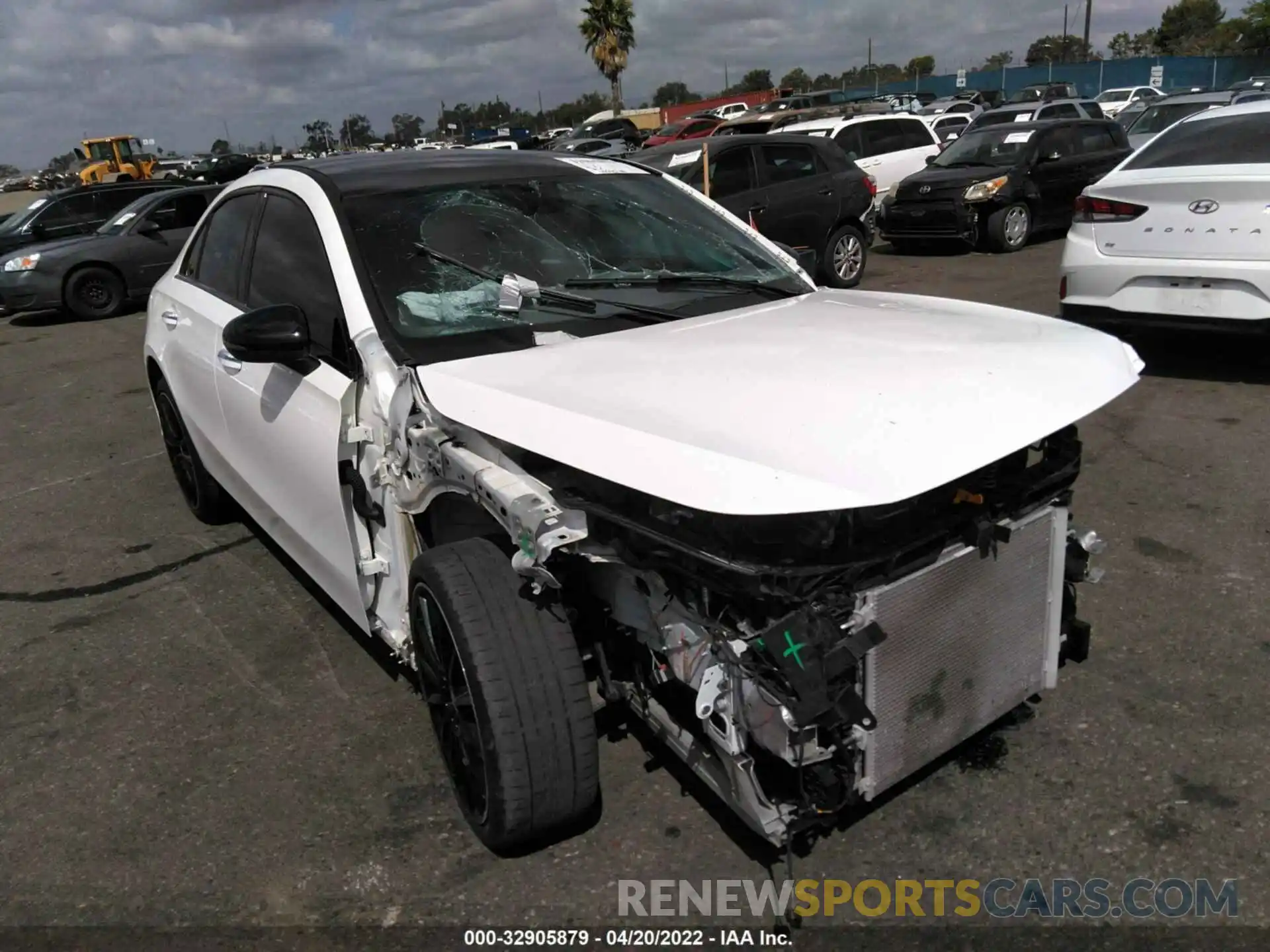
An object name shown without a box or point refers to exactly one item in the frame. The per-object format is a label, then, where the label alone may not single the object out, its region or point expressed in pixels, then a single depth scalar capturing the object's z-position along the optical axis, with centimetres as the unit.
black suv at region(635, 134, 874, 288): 1063
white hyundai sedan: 558
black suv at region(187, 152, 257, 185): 2363
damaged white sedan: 210
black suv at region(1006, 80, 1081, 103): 3102
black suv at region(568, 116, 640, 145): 2969
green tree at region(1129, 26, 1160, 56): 7519
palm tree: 5316
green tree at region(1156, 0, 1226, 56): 7262
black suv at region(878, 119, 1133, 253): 1247
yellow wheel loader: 3816
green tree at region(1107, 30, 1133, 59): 7688
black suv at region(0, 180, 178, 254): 1465
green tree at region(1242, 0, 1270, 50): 5288
